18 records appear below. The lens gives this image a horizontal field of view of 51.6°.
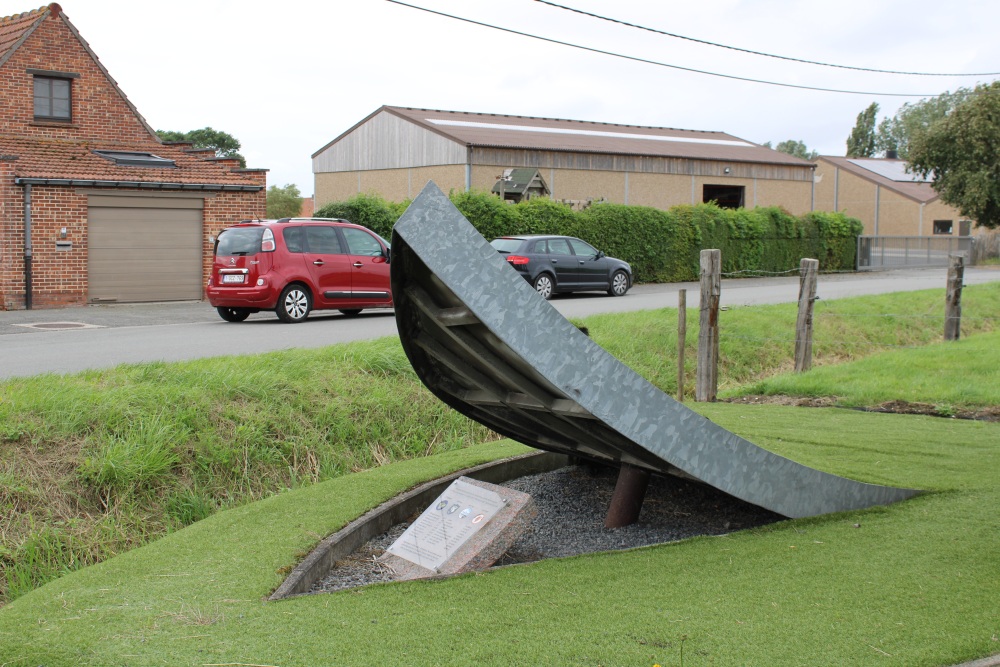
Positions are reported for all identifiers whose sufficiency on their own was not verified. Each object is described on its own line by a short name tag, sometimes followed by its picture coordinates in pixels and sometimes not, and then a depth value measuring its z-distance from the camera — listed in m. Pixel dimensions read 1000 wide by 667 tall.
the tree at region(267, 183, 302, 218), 60.59
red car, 17.81
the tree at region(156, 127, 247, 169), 71.06
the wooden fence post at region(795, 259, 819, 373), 12.60
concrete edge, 5.16
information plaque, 5.45
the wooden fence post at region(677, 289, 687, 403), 11.95
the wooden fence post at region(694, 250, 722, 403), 11.52
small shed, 34.47
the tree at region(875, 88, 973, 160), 107.56
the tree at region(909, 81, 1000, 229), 42.41
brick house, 22.03
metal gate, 39.62
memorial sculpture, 4.51
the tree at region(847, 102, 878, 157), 110.38
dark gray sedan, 24.25
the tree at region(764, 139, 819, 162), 137.10
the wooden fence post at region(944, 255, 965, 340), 13.99
